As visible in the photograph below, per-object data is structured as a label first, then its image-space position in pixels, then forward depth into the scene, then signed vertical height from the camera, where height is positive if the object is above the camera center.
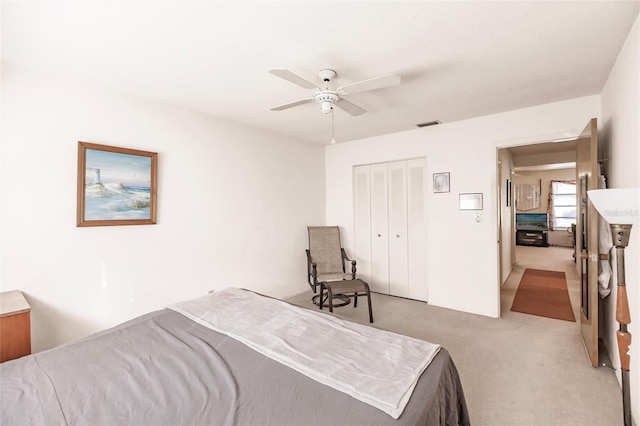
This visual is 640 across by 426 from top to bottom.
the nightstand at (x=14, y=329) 1.84 -0.72
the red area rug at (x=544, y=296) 3.70 -1.22
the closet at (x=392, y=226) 4.28 -0.17
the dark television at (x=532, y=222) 8.89 -0.23
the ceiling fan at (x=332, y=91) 1.93 +0.93
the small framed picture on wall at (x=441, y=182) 3.89 +0.45
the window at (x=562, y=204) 8.84 +0.32
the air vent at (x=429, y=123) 3.80 +1.23
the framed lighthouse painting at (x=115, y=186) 2.52 +0.30
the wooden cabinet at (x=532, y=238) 8.78 -0.72
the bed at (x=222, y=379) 1.11 -0.74
